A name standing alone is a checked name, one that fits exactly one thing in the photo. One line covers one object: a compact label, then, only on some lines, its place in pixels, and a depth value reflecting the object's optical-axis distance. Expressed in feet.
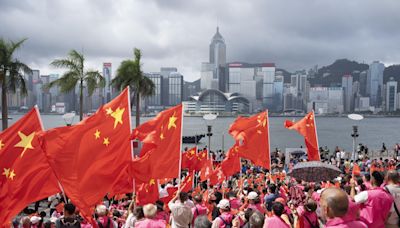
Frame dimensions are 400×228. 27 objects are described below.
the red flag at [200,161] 47.88
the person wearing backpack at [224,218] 19.62
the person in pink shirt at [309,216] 19.38
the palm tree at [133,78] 84.79
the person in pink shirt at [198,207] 22.74
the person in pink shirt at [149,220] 17.48
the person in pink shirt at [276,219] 16.64
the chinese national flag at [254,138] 40.55
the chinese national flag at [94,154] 20.90
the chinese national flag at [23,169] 22.27
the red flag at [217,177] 41.93
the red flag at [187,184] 31.21
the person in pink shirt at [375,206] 16.17
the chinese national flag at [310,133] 43.03
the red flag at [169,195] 31.09
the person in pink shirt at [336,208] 10.68
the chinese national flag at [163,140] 26.27
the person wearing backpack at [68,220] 17.89
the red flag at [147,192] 24.43
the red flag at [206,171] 41.78
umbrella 28.96
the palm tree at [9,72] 60.34
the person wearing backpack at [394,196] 16.66
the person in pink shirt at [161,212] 22.16
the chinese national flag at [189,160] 47.24
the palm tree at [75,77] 68.28
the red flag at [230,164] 41.50
